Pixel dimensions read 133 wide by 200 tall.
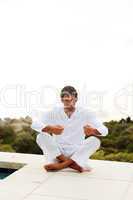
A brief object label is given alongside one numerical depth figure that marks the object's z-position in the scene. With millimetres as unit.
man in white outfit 5082
